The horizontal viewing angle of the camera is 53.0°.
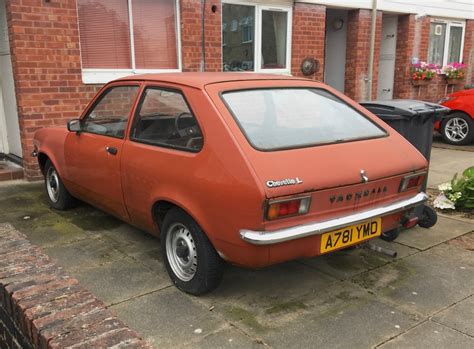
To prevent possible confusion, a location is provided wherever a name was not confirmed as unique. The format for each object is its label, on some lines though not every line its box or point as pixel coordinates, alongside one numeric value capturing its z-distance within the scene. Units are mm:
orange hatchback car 2852
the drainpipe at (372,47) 10250
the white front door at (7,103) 6727
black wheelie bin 4461
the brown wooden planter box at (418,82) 11695
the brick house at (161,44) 6371
